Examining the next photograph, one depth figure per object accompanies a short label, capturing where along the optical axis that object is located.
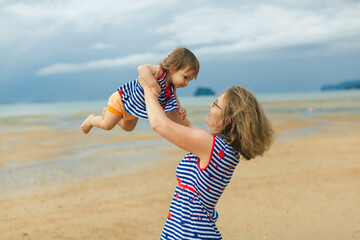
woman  2.27
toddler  3.27
